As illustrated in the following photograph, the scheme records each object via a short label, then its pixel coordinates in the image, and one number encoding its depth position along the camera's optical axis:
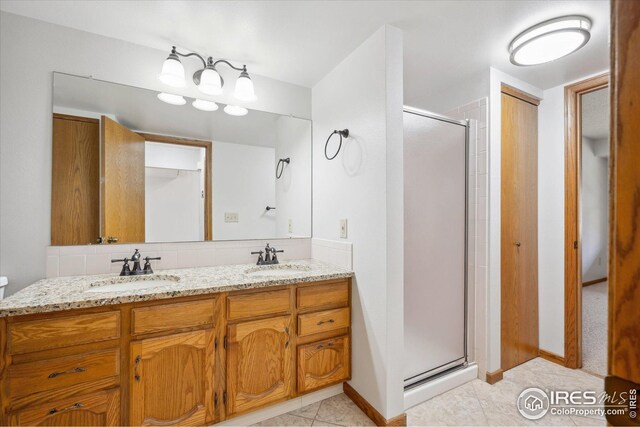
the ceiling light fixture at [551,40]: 1.56
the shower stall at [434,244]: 1.85
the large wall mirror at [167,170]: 1.64
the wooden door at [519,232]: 2.16
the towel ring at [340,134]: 1.88
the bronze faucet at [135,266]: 1.65
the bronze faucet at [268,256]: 2.07
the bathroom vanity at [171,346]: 1.15
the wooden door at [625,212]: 0.31
